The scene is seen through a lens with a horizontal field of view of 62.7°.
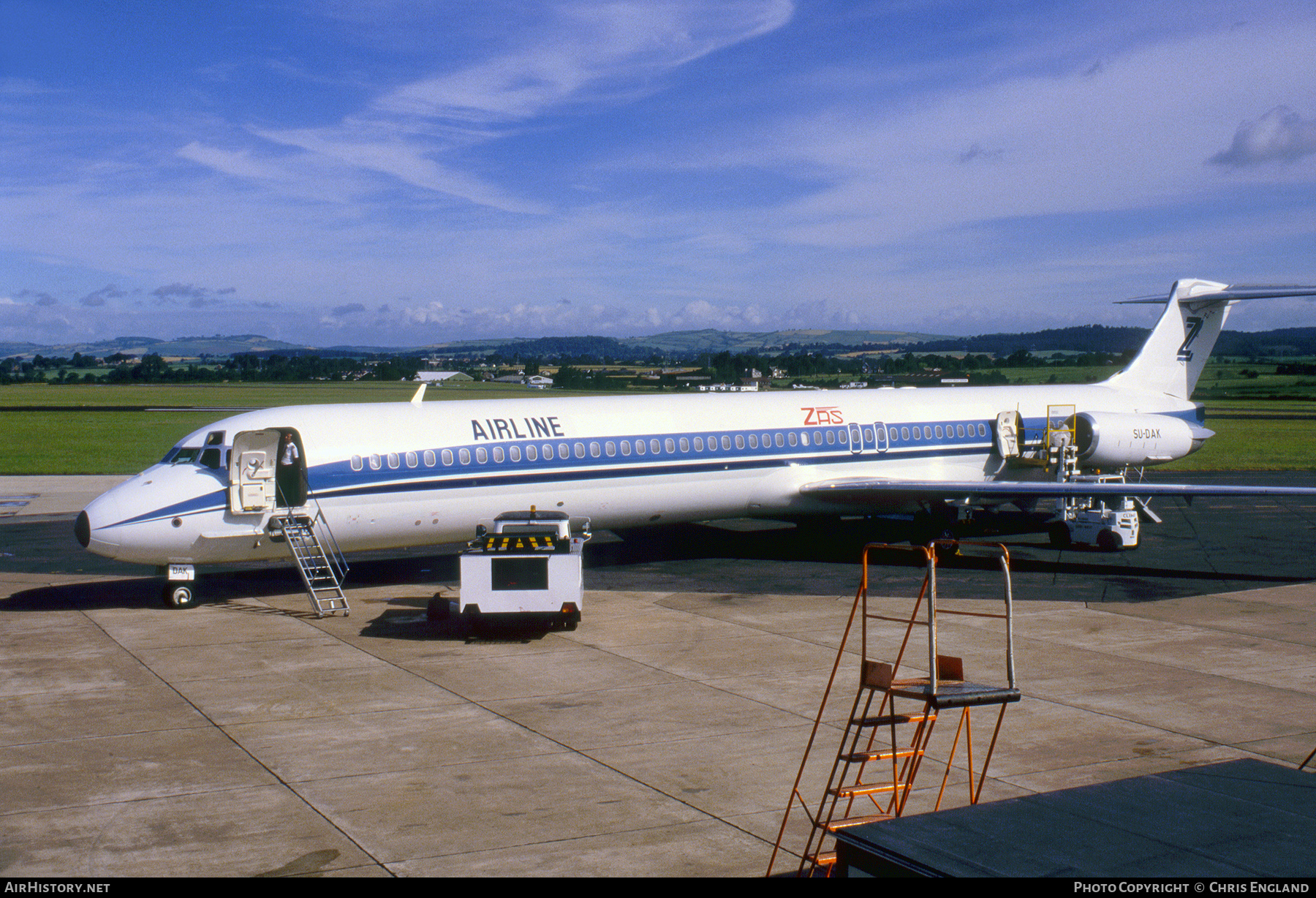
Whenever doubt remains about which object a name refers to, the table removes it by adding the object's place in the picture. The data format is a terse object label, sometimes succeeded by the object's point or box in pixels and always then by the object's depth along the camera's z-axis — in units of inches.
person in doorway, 757.9
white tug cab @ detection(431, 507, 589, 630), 653.3
